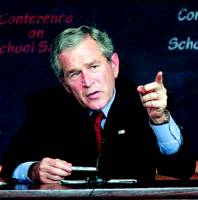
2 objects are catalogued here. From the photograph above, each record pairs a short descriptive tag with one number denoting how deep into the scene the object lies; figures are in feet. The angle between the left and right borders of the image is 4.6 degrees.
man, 21.66
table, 19.97
